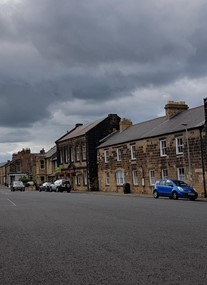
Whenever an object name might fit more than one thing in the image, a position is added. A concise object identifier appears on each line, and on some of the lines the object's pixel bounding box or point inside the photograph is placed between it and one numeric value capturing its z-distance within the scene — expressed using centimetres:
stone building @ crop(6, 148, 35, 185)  9004
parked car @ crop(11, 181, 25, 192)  5186
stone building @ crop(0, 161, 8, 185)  9784
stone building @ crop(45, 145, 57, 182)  5946
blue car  2340
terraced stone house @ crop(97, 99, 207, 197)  2646
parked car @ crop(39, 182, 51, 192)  4768
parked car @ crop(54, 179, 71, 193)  4288
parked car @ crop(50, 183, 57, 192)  4501
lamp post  2634
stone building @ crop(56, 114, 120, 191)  4279
